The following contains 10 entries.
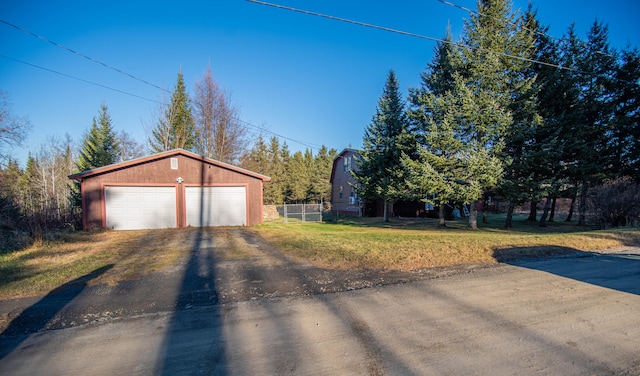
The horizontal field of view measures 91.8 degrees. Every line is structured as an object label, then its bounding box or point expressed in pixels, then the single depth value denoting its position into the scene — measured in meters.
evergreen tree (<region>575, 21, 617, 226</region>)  17.17
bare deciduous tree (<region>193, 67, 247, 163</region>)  25.84
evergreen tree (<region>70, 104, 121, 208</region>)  28.64
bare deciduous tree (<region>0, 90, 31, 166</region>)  19.45
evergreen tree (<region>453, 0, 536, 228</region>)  14.29
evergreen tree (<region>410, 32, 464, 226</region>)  14.70
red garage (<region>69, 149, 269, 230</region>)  14.56
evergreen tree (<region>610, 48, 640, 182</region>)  17.61
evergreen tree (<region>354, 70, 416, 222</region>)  20.22
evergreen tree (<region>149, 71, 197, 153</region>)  26.23
